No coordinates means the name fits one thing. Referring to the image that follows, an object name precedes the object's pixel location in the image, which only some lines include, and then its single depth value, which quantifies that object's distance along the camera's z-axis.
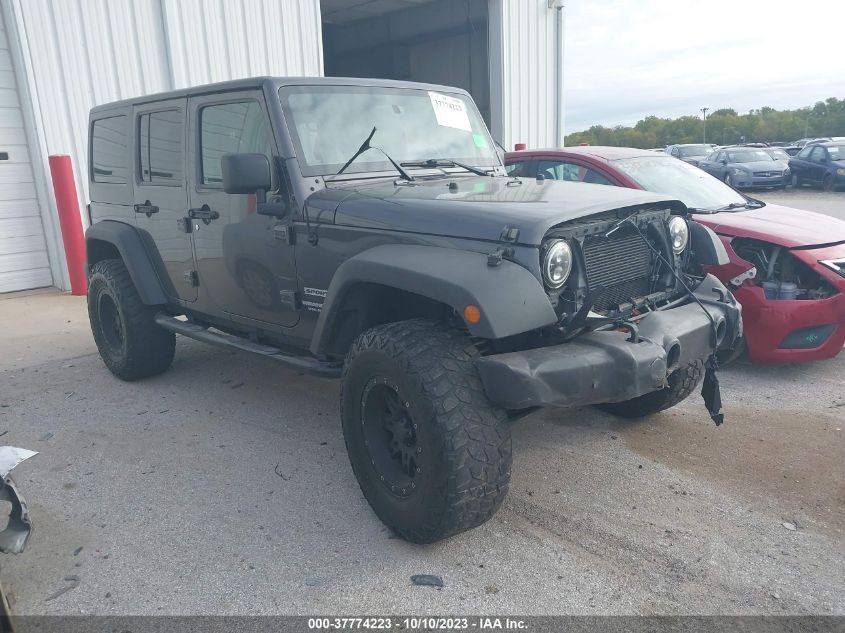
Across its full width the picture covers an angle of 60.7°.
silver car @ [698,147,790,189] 20.64
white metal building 8.22
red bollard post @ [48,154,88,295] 8.29
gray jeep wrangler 2.81
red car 4.88
